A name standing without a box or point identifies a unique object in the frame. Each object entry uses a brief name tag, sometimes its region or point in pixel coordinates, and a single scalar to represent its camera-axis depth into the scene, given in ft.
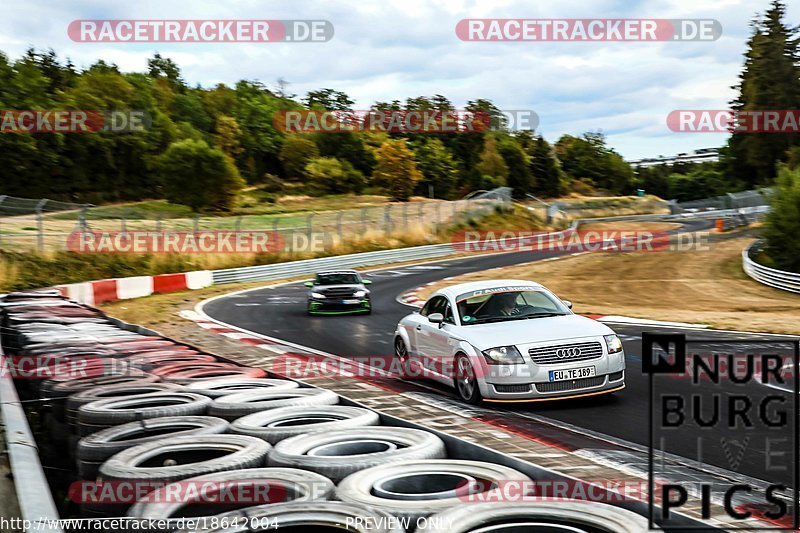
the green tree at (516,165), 369.09
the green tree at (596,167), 448.24
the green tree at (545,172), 383.65
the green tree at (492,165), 350.23
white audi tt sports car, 29.55
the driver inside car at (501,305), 33.83
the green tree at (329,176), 306.14
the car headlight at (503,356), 29.54
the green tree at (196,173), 232.12
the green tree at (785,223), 102.89
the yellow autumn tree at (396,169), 292.40
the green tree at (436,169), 334.85
